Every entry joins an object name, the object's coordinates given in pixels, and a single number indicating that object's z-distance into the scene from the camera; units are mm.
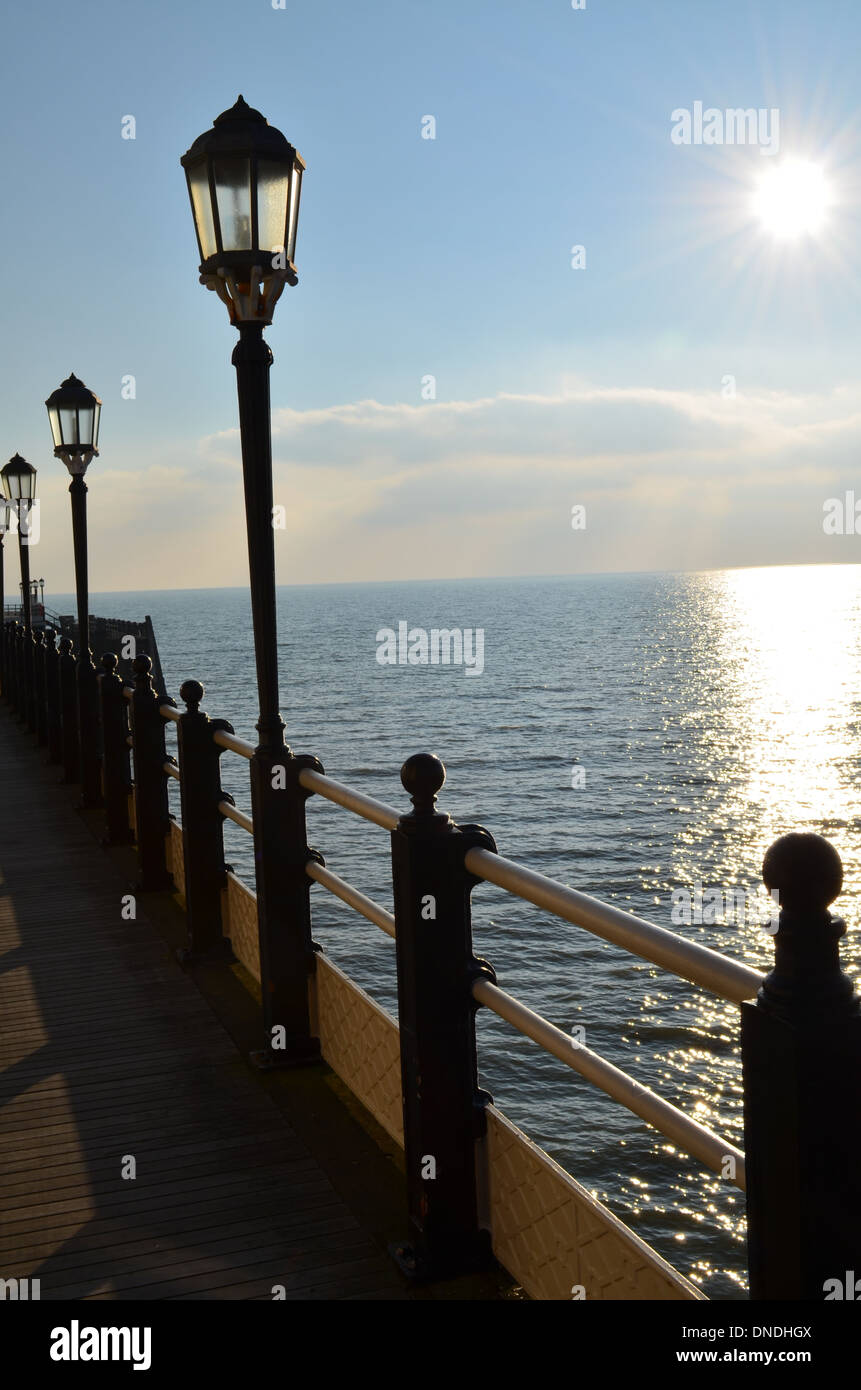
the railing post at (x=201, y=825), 6609
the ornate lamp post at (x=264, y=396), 4988
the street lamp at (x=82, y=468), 11422
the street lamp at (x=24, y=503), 18500
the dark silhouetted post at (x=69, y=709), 13234
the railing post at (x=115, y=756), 9914
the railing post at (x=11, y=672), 21594
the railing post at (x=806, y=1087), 1902
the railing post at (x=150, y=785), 8242
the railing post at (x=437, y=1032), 3451
